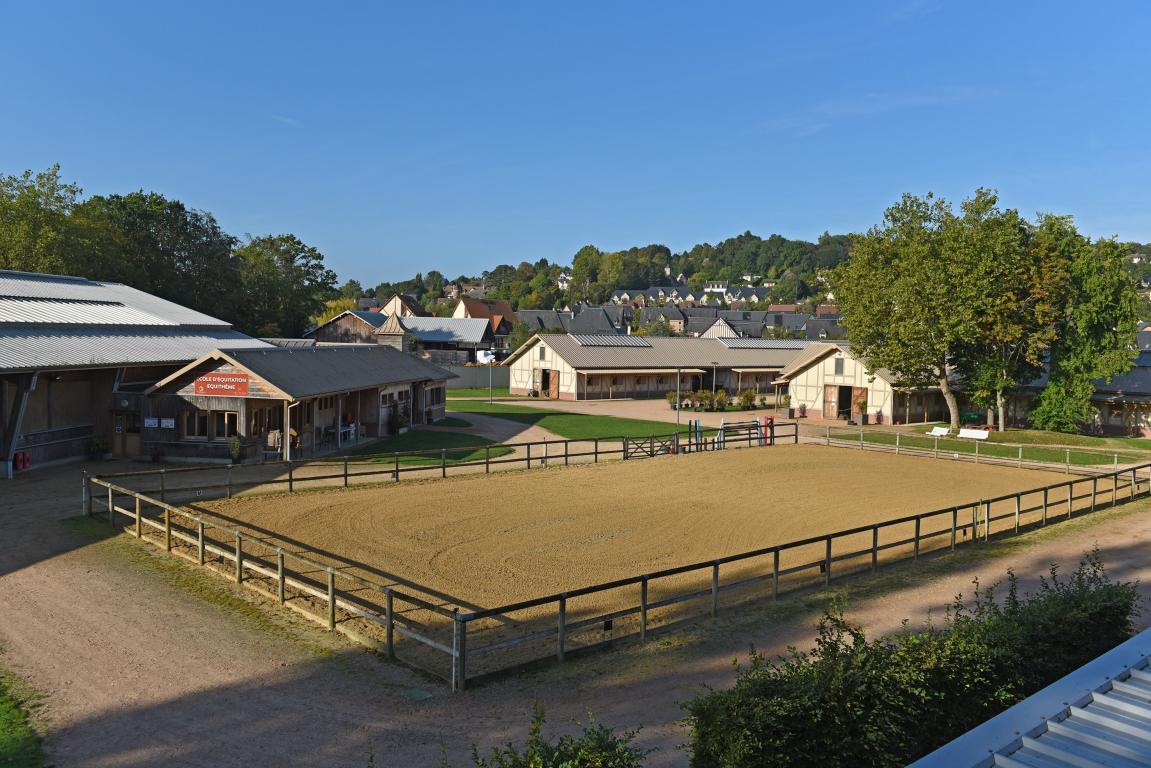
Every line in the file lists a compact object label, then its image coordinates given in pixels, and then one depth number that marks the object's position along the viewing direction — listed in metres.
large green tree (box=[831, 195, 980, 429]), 41.91
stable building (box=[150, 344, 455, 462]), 29.45
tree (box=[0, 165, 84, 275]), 49.22
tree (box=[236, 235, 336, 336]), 73.85
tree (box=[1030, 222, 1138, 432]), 41.94
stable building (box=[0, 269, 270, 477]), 26.69
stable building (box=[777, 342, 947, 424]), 49.62
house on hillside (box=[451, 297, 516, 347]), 119.12
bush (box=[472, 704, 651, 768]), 6.18
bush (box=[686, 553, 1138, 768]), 7.29
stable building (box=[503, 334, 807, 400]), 63.91
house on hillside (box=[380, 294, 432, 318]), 128.12
